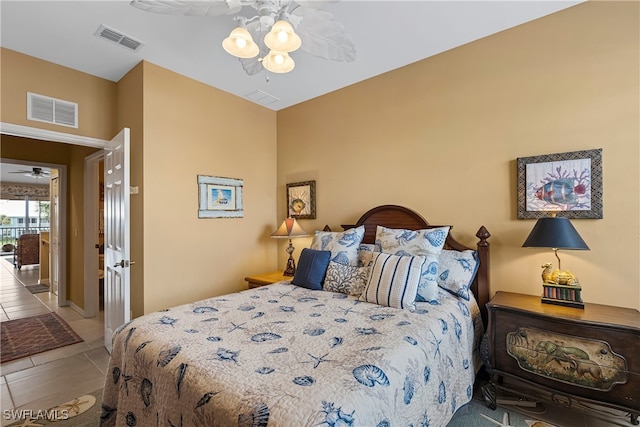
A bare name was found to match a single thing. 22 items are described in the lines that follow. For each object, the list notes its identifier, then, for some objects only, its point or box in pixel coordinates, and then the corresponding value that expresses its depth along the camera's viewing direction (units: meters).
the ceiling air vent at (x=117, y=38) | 2.26
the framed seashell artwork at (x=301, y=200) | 3.54
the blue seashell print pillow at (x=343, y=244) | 2.54
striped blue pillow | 1.92
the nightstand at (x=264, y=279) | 3.10
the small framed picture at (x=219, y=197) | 3.11
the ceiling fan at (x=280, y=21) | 1.44
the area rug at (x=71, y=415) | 1.92
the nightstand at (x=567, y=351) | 1.57
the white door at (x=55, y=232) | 4.48
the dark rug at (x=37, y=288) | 5.32
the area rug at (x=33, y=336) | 2.95
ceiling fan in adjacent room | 6.07
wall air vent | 2.56
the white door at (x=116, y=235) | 2.54
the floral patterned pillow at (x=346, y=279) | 2.29
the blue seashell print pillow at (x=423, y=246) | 2.02
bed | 1.00
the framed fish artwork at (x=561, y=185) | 1.97
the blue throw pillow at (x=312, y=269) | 2.50
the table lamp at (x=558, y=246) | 1.81
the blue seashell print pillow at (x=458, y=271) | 2.13
